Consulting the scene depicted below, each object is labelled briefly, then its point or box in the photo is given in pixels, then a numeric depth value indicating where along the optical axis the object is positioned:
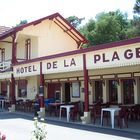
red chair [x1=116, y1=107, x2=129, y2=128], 8.90
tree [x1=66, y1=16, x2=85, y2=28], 39.63
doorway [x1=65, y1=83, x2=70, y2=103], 15.05
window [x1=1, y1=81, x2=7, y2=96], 19.87
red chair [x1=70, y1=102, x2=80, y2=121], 10.76
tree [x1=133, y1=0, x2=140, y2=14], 26.11
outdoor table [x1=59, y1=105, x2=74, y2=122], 10.83
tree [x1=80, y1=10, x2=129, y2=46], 26.98
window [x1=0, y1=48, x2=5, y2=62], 19.55
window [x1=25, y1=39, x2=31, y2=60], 17.04
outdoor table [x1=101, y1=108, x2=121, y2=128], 8.87
